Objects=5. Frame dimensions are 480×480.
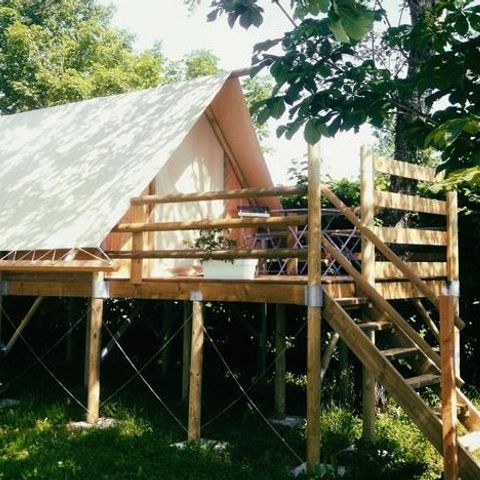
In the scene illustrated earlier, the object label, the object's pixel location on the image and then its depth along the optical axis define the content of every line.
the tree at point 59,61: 20.28
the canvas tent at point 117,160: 7.39
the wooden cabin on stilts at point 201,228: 5.70
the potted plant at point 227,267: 6.60
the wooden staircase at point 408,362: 4.75
